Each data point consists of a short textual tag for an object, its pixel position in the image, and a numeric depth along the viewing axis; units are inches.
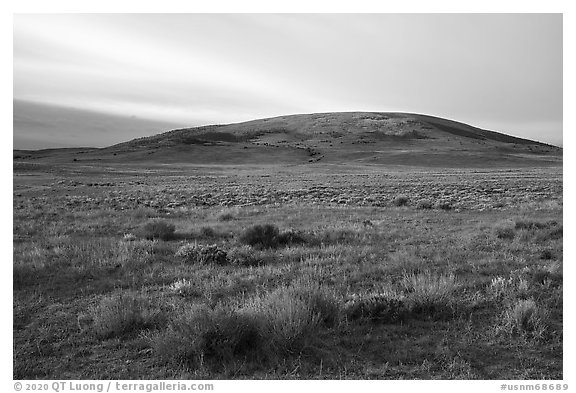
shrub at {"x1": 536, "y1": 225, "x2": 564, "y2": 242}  403.9
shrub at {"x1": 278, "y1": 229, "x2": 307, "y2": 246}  393.9
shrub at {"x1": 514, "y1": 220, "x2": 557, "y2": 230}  465.3
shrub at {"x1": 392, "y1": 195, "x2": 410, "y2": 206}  772.3
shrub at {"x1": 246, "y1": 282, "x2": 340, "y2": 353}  177.0
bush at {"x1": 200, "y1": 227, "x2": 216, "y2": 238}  445.7
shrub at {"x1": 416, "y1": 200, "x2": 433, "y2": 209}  698.3
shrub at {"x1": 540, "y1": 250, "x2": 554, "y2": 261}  330.3
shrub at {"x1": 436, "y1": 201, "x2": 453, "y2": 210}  689.8
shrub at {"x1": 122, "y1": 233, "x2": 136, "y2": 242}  411.0
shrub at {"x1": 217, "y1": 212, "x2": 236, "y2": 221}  591.5
